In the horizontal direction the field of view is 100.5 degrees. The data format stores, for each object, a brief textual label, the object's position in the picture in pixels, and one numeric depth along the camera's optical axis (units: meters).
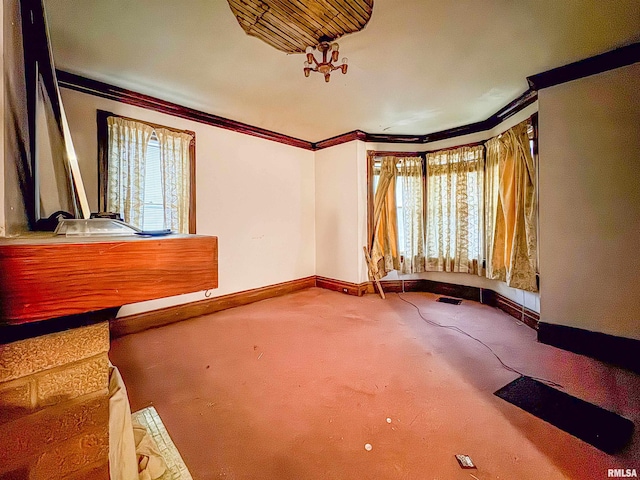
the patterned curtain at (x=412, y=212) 4.22
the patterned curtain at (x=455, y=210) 3.78
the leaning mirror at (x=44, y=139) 1.00
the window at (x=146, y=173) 2.61
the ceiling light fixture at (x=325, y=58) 2.00
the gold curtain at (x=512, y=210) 2.84
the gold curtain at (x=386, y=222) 4.22
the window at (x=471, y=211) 2.91
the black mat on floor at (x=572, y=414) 1.41
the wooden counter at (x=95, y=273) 0.32
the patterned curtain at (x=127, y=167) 2.62
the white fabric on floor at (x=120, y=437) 0.77
